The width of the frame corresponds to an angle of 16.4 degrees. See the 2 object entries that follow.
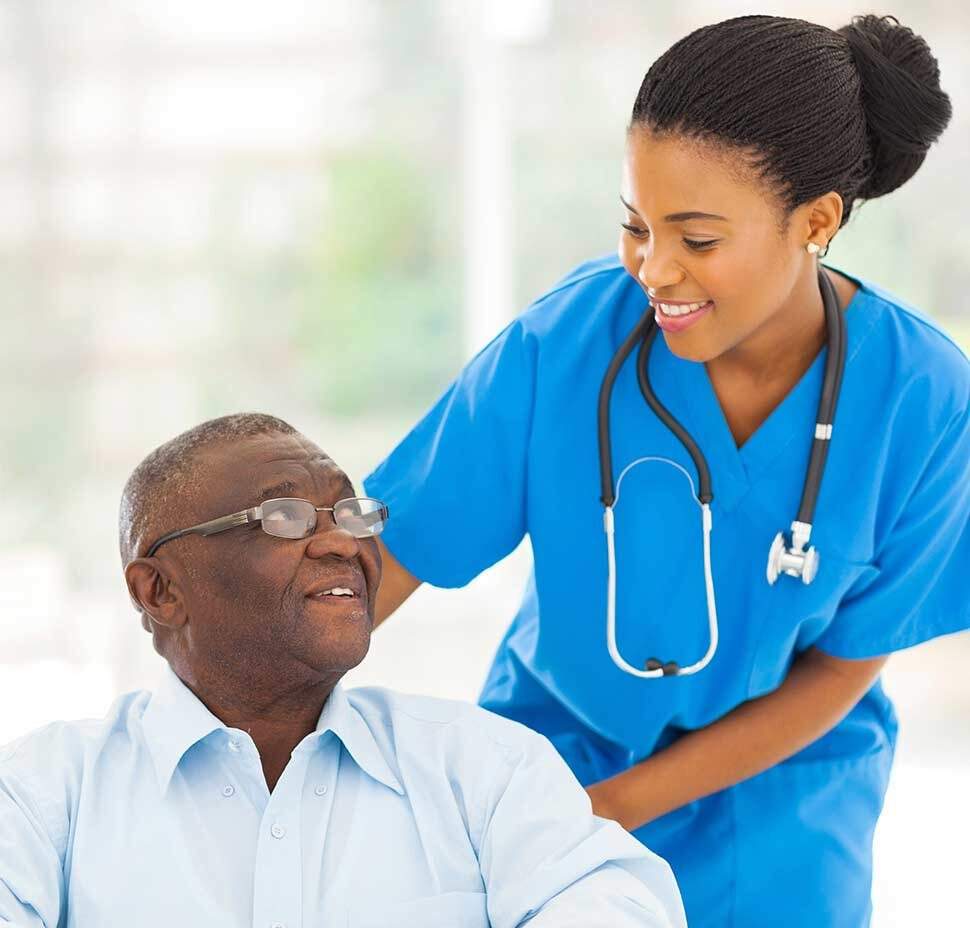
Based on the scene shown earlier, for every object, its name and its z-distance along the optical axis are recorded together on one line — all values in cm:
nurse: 285
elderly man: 259
